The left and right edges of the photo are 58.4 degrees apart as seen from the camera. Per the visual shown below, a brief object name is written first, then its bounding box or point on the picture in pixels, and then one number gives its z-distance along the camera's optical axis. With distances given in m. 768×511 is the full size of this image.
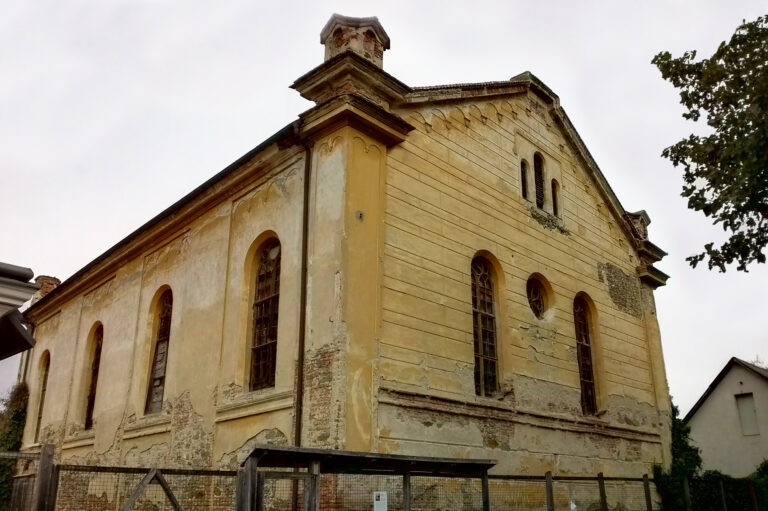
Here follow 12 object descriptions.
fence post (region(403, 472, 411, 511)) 8.36
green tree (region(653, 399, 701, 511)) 15.99
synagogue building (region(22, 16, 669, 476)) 10.98
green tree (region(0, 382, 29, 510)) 21.98
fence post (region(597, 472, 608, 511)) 11.39
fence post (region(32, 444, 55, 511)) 6.93
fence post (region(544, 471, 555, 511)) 10.08
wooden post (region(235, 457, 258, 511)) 7.16
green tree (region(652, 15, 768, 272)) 9.73
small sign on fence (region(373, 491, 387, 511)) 8.67
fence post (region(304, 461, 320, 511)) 7.58
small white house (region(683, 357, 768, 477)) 23.98
